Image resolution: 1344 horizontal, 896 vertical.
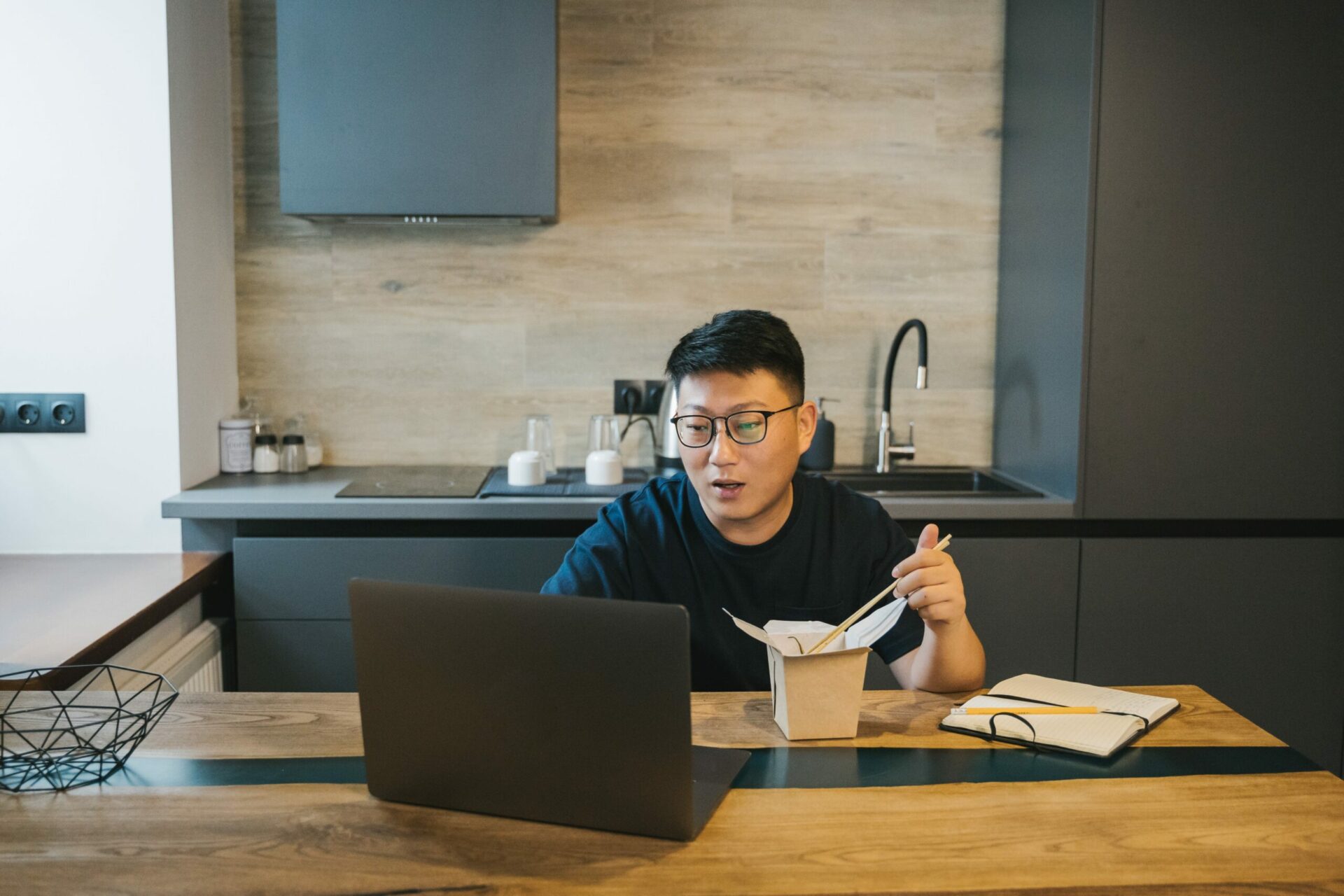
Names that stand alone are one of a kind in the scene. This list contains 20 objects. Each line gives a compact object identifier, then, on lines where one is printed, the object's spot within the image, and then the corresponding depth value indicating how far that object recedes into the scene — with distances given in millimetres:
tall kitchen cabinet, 2307
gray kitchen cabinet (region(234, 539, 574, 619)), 2250
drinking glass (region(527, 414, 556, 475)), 2715
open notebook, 1138
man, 1524
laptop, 901
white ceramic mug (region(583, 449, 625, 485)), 2490
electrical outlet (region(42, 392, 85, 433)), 2266
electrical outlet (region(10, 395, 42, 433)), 2254
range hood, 2393
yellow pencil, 1204
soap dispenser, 2672
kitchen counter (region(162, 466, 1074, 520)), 2229
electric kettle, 2615
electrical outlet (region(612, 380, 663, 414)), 2793
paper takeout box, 1140
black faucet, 2732
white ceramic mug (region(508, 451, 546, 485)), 2455
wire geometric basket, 1062
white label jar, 2607
